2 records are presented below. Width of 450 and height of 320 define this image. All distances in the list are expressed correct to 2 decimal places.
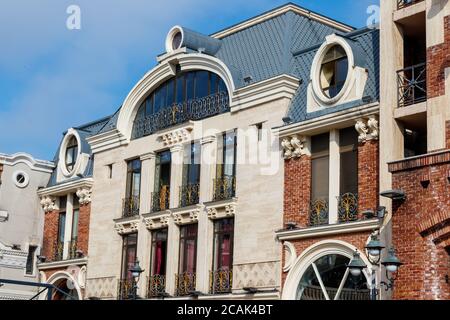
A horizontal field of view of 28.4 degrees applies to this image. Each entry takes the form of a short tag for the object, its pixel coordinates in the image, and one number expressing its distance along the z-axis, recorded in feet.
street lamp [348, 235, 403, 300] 59.36
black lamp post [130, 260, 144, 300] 81.46
